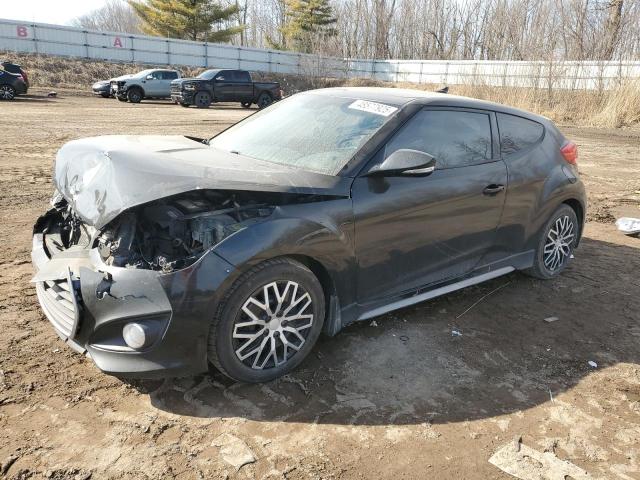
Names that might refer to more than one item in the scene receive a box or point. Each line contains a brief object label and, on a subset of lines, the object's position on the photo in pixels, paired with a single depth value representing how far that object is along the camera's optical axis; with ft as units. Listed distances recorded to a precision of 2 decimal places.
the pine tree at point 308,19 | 178.19
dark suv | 71.00
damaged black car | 8.81
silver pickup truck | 84.79
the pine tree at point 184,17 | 157.07
